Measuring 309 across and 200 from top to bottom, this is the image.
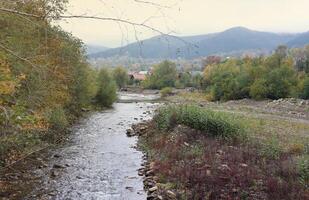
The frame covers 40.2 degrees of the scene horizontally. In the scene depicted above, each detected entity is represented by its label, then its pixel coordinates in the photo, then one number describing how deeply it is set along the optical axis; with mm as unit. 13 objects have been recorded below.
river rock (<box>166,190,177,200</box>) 16019
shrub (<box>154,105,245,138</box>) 27625
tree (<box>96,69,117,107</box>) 69438
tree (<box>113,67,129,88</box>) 154875
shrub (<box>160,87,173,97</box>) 115988
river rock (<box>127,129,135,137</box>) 34250
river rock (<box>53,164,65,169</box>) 21361
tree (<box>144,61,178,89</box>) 145375
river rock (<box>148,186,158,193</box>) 17516
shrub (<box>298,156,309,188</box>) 15966
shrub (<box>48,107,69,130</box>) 31250
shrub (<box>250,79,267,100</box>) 84344
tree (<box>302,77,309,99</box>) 79625
